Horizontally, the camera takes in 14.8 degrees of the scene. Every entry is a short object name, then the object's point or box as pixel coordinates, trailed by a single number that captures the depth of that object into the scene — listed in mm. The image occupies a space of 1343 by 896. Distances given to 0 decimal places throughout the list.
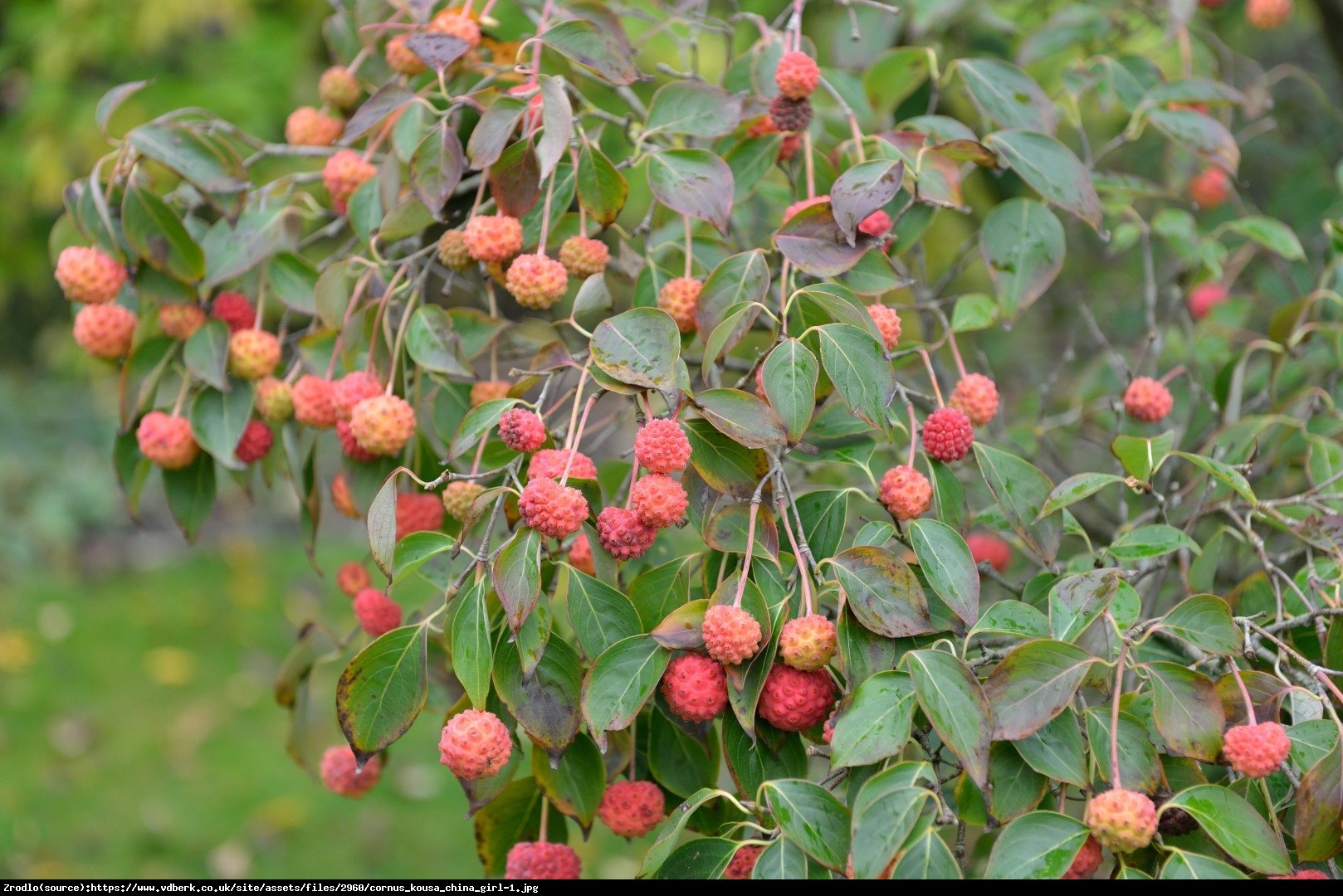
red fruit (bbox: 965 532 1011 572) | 1830
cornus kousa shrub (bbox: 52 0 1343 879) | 1514
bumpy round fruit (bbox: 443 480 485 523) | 1582
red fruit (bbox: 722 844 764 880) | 1534
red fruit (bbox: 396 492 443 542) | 1617
